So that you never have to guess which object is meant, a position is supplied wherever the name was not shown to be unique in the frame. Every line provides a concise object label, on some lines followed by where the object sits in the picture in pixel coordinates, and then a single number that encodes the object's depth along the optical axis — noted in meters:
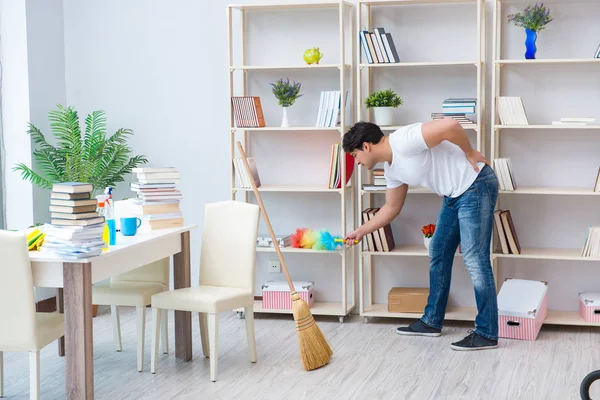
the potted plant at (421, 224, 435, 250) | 4.91
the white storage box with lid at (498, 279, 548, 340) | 4.52
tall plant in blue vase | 4.65
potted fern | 5.16
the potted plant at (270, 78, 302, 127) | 5.05
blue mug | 3.88
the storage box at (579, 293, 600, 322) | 4.67
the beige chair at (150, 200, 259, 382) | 3.97
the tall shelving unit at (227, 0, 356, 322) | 4.96
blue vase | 4.69
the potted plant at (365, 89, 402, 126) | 4.88
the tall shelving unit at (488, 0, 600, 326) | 4.64
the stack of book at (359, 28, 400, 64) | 4.84
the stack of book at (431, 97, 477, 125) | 4.75
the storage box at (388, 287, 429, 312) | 4.95
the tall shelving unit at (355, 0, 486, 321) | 4.78
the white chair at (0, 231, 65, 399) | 3.16
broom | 4.00
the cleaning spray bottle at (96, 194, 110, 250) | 3.56
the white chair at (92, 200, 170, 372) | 4.09
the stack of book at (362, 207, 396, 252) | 4.89
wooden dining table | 3.22
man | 4.15
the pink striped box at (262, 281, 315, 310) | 5.10
